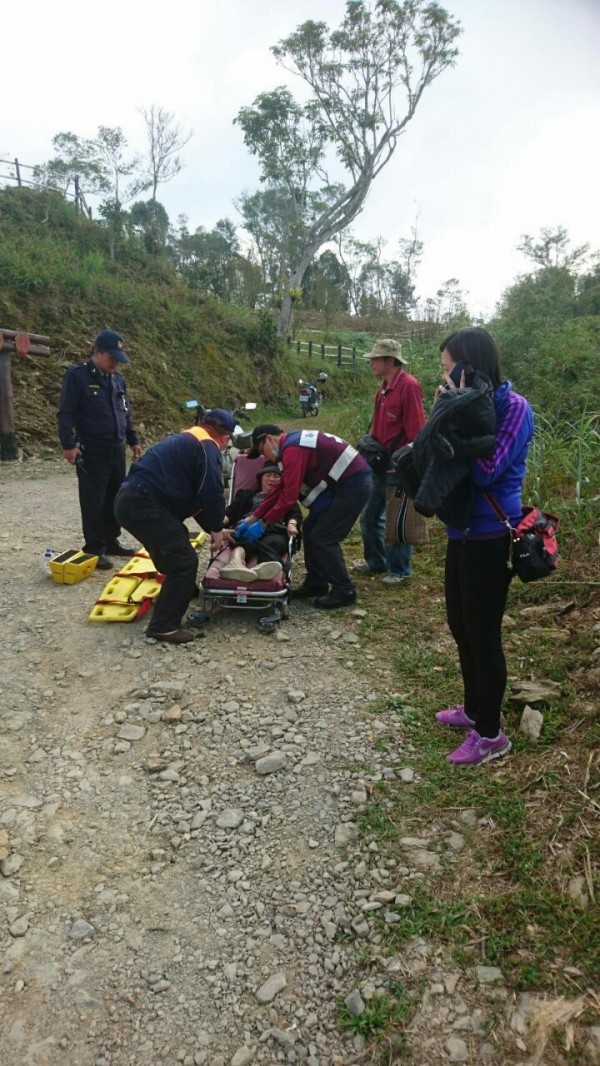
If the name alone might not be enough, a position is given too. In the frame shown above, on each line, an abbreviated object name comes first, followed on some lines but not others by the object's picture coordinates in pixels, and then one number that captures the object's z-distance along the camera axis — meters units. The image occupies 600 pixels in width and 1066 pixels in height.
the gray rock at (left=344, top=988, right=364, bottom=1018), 1.77
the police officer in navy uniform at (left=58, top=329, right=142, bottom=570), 4.91
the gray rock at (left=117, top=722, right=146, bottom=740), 3.04
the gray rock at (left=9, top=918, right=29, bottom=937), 2.03
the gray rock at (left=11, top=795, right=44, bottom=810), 2.58
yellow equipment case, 4.84
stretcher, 4.07
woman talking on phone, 2.31
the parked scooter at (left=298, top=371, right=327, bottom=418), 15.63
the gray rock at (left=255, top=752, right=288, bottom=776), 2.80
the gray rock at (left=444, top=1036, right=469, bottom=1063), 1.62
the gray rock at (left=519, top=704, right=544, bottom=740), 2.72
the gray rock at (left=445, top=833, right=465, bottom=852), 2.29
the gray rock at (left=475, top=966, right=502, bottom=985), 1.79
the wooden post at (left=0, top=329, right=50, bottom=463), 8.75
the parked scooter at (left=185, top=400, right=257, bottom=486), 6.75
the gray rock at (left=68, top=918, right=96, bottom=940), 2.02
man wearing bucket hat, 4.47
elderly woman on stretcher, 4.06
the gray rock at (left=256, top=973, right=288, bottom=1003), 1.83
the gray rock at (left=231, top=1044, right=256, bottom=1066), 1.67
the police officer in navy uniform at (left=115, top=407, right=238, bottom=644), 3.91
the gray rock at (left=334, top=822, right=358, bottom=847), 2.38
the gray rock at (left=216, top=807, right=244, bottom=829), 2.50
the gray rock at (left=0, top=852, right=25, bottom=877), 2.26
